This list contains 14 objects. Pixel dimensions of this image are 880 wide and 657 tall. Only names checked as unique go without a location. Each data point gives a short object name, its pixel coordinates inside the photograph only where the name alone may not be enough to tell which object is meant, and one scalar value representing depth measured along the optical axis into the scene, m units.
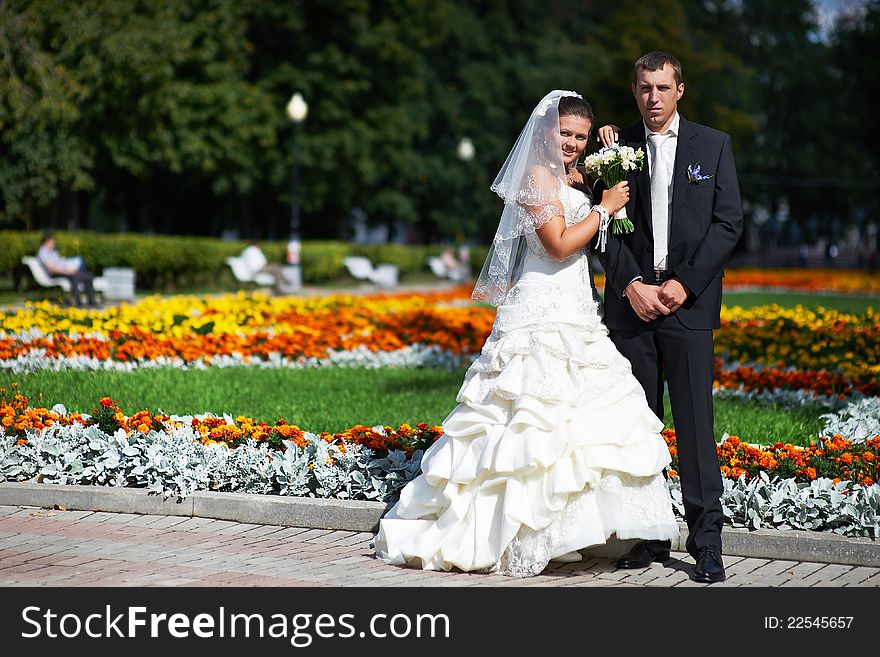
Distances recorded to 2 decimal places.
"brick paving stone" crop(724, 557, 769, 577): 5.00
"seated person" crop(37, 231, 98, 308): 18.45
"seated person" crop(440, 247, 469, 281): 34.09
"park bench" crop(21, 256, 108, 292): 18.64
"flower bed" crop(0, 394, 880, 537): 5.32
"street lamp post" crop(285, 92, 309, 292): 25.53
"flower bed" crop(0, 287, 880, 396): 9.97
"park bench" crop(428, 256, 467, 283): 33.50
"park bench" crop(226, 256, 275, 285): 24.64
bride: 4.92
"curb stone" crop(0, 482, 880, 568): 5.09
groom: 4.87
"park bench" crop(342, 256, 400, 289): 29.00
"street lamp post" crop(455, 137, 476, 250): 34.97
